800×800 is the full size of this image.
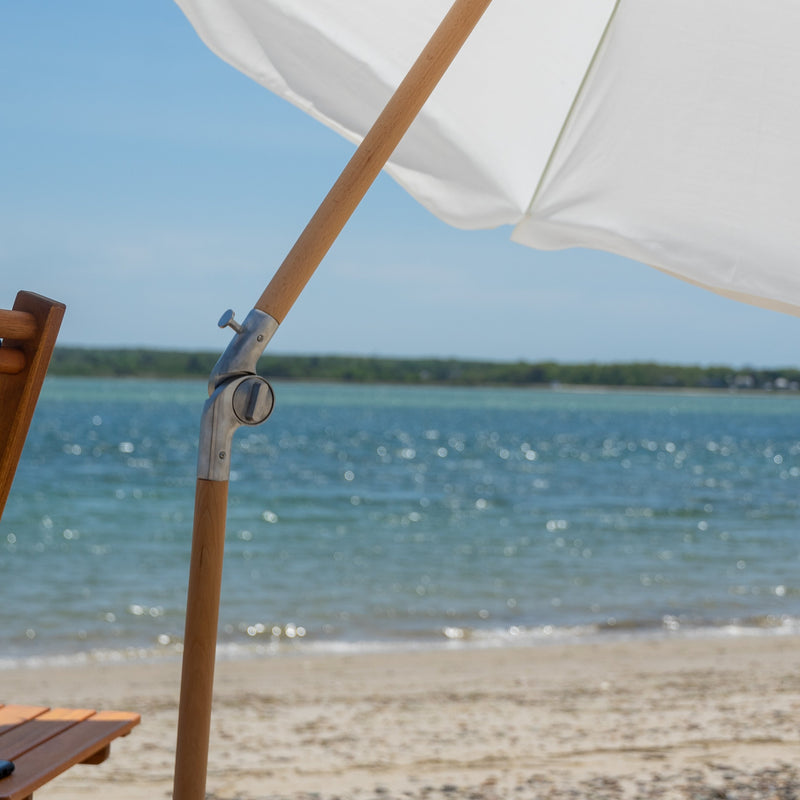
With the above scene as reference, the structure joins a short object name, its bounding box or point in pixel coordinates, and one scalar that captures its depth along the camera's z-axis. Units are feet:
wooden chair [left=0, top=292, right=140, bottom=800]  10.80
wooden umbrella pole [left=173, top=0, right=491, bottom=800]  10.13
